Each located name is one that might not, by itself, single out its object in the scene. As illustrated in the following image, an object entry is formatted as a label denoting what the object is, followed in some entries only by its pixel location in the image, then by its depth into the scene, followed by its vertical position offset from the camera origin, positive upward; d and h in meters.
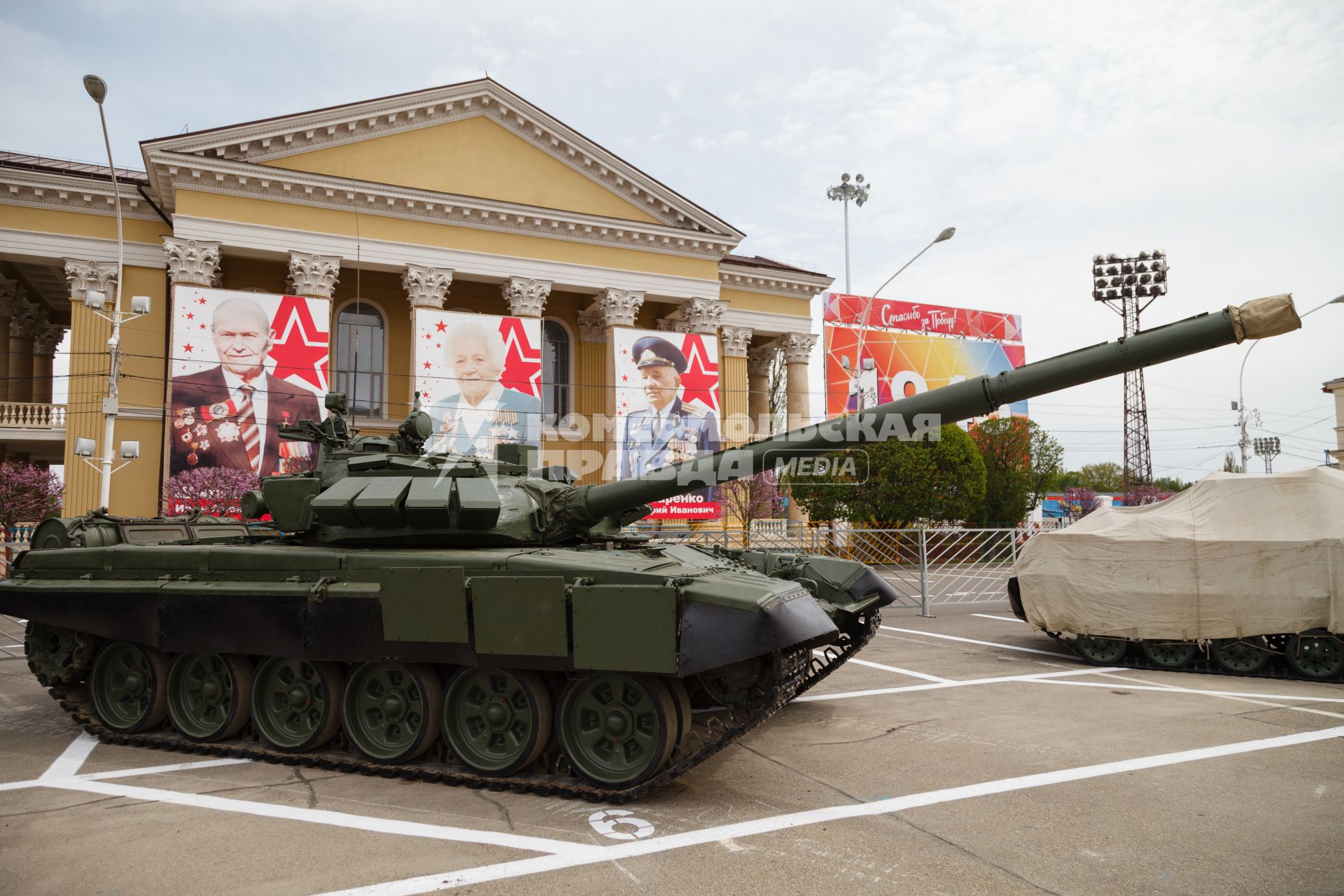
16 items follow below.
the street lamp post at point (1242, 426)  40.07 +3.56
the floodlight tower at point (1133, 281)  39.62 +9.94
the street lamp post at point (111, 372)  16.66 +2.67
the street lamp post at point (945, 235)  21.19 +6.37
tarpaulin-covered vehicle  10.02 -0.91
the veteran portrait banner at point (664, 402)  27.84 +3.28
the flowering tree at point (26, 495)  21.67 +0.38
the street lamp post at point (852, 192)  38.12 +13.36
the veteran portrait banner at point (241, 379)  22.45 +3.34
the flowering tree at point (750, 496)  24.20 +0.26
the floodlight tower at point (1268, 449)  52.06 +3.16
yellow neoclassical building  24.95 +7.96
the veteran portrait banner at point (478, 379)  25.05 +3.66
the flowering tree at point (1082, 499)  40.77 +0.23
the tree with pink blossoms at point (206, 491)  21.12 +0.42
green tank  5.83 -0.80
